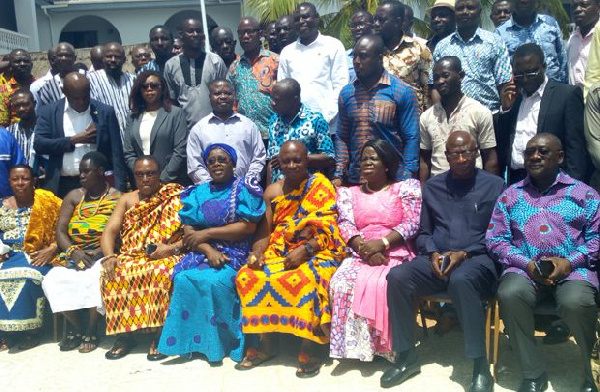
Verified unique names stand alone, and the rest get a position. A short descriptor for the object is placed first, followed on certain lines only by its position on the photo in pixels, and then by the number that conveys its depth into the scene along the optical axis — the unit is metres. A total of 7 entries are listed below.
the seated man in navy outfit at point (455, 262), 4.22
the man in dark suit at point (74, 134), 6.12
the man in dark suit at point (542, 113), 4.75
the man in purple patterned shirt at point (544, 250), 3.99
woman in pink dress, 4.52
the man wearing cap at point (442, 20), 6.30
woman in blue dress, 4.99
